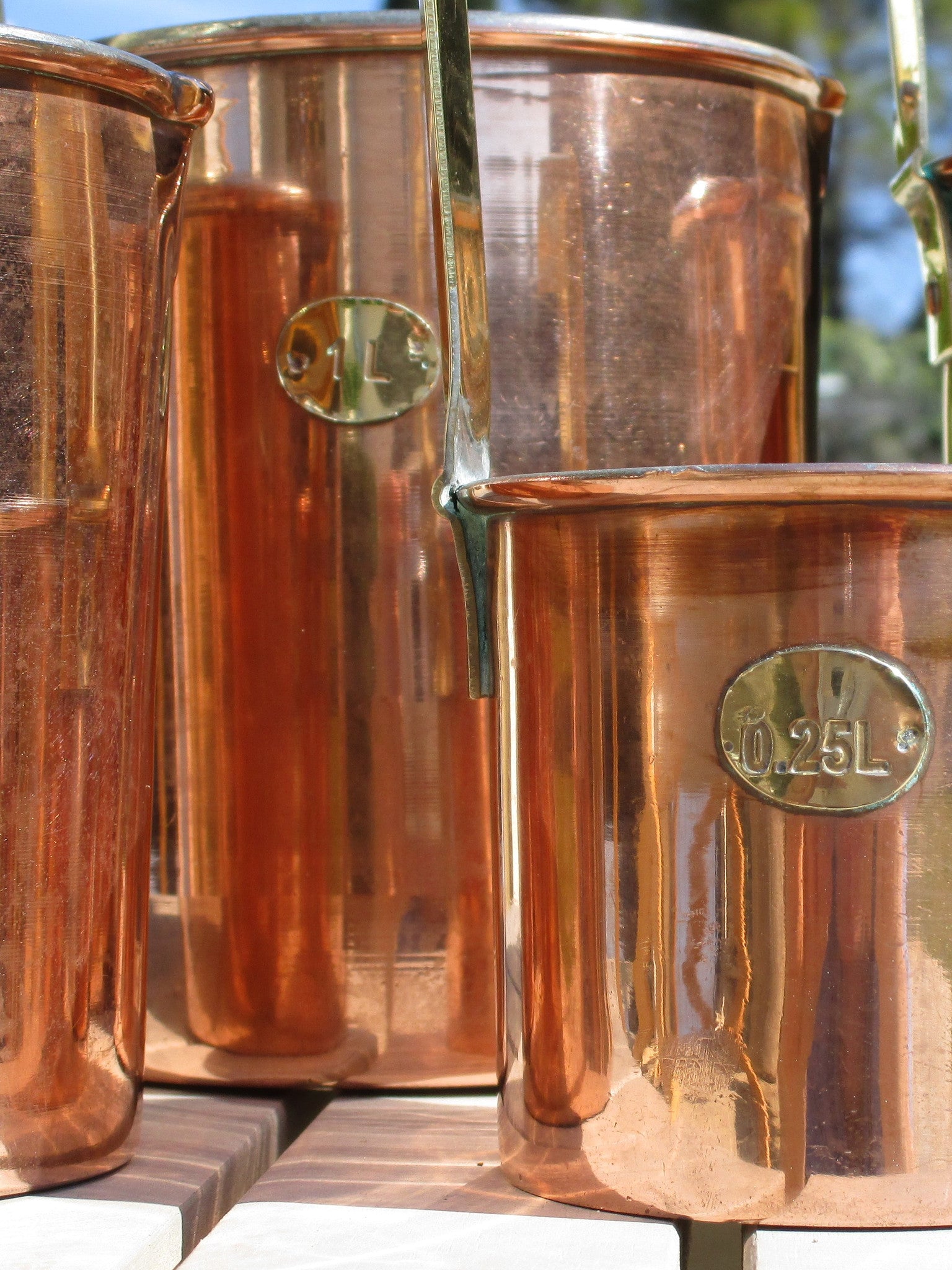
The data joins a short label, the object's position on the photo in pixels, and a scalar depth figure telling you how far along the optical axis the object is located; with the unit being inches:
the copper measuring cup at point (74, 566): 13.7
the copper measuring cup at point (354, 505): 15.2
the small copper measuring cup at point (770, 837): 13.3
